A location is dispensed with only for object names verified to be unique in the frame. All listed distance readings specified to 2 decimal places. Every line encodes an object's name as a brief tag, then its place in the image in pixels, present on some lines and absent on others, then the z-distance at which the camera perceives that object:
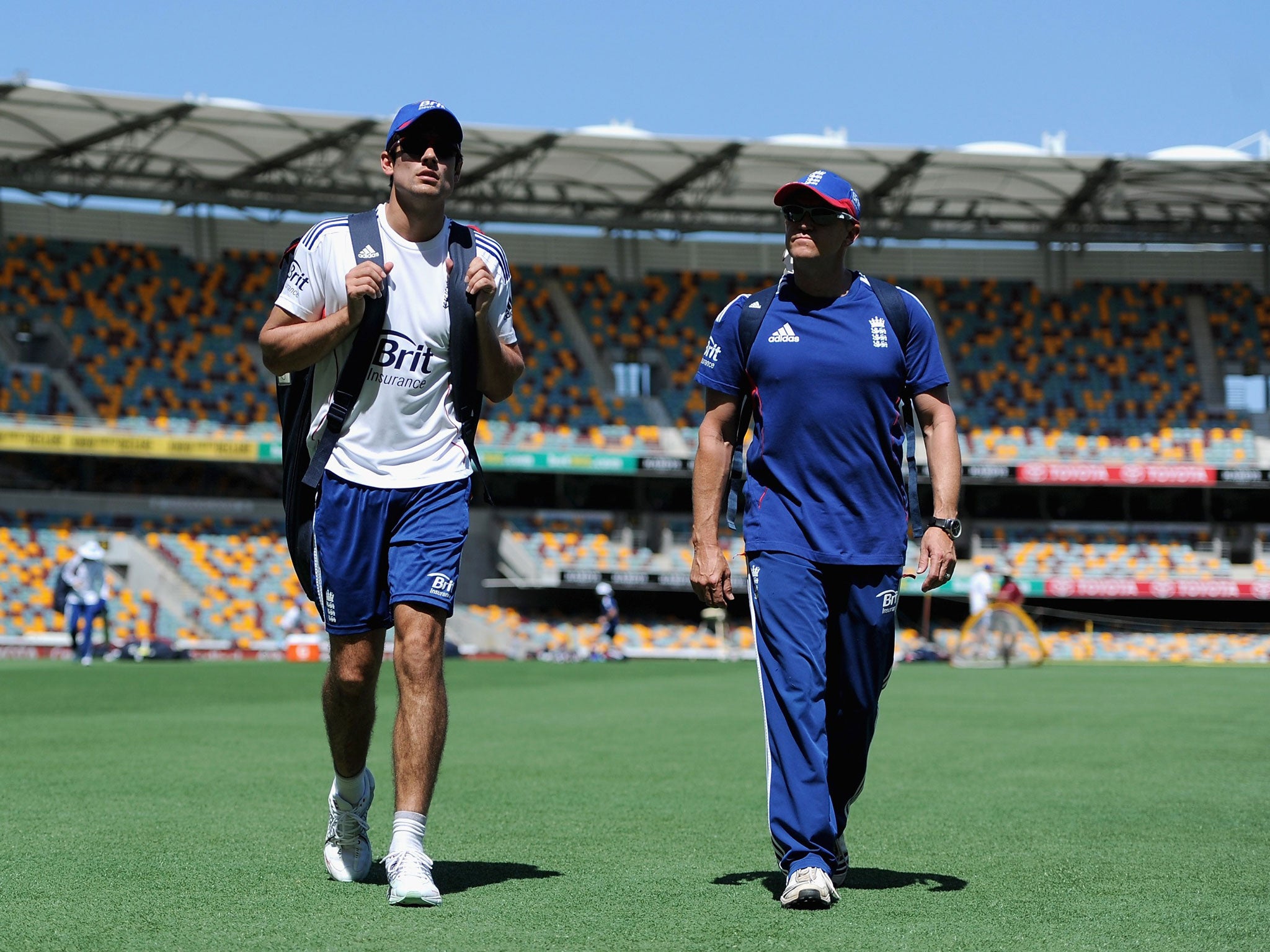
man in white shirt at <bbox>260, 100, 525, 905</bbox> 4.44
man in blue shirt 4.55
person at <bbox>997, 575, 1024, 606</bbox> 28.30
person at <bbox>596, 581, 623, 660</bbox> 30.81
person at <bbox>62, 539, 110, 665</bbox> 23.22
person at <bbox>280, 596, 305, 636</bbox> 30.58
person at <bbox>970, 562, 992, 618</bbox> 28.14
